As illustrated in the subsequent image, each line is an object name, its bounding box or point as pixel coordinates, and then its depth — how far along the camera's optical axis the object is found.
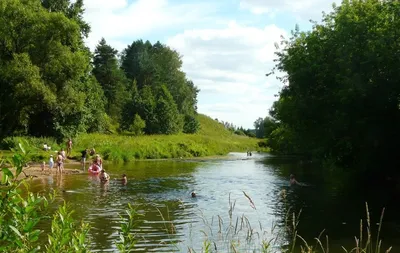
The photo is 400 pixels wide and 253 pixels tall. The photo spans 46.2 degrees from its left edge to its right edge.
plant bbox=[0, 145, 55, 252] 3.92
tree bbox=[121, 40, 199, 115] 96.31
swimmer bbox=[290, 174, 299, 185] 31.59
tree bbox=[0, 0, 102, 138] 39.84
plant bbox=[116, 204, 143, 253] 4.54
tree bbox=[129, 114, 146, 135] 70.50
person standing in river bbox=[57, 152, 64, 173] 34.12
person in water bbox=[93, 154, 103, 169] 35.40
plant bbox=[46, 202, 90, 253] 4.25
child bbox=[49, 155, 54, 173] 35.34
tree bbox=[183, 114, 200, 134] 92.75
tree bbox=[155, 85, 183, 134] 77.30
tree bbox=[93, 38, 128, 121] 83.78
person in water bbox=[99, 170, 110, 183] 31.02
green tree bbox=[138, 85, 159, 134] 76.56
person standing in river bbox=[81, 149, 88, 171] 39.69
